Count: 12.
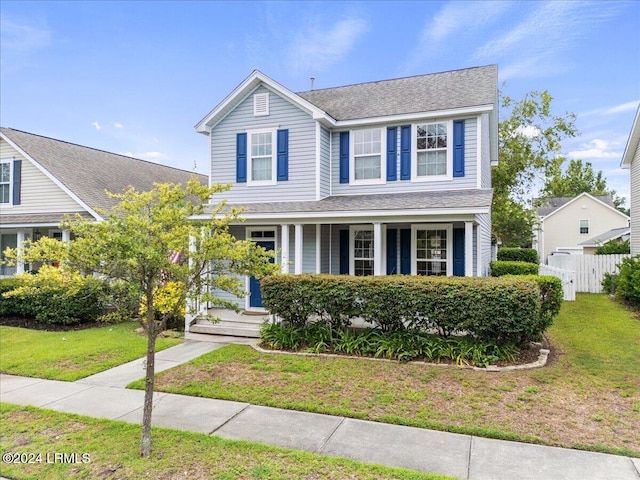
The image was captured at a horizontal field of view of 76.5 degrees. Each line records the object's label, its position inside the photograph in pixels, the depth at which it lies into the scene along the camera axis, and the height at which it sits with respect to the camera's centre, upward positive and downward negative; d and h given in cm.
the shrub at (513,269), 1189 -52
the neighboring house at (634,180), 1587 +289
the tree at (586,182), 5475 +949
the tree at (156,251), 407 -1
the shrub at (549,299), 805 -94
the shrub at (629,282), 1258 -100
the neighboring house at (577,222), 3472 +257
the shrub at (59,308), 1168 -170
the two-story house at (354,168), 1077 +239
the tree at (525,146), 2362 +620
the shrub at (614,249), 1941 +13
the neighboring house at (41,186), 1455 +239
